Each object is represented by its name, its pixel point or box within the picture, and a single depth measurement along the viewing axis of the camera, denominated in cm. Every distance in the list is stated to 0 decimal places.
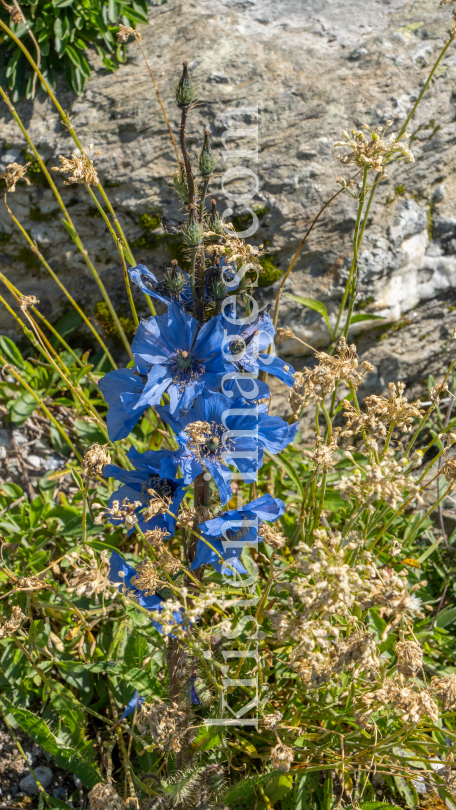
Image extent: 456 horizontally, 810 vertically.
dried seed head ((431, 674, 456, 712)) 92
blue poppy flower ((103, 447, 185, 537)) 101
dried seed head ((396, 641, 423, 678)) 91
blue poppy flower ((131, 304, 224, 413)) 97
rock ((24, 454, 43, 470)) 137
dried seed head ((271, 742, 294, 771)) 92
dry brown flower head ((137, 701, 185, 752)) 94
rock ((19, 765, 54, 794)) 113
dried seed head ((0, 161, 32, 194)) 108
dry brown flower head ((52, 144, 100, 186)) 101
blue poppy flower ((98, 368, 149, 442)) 101
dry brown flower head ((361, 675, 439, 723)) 90
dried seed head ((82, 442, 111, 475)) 96
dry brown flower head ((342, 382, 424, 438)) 98
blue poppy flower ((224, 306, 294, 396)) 100
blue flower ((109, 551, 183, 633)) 100
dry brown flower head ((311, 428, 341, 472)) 97
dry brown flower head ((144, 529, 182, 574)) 95
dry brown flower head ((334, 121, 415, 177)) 99
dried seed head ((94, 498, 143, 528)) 93
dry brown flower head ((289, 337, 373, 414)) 98
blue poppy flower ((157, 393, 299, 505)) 96
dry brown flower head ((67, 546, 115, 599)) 92
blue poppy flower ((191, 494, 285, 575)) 98
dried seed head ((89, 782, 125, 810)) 95
